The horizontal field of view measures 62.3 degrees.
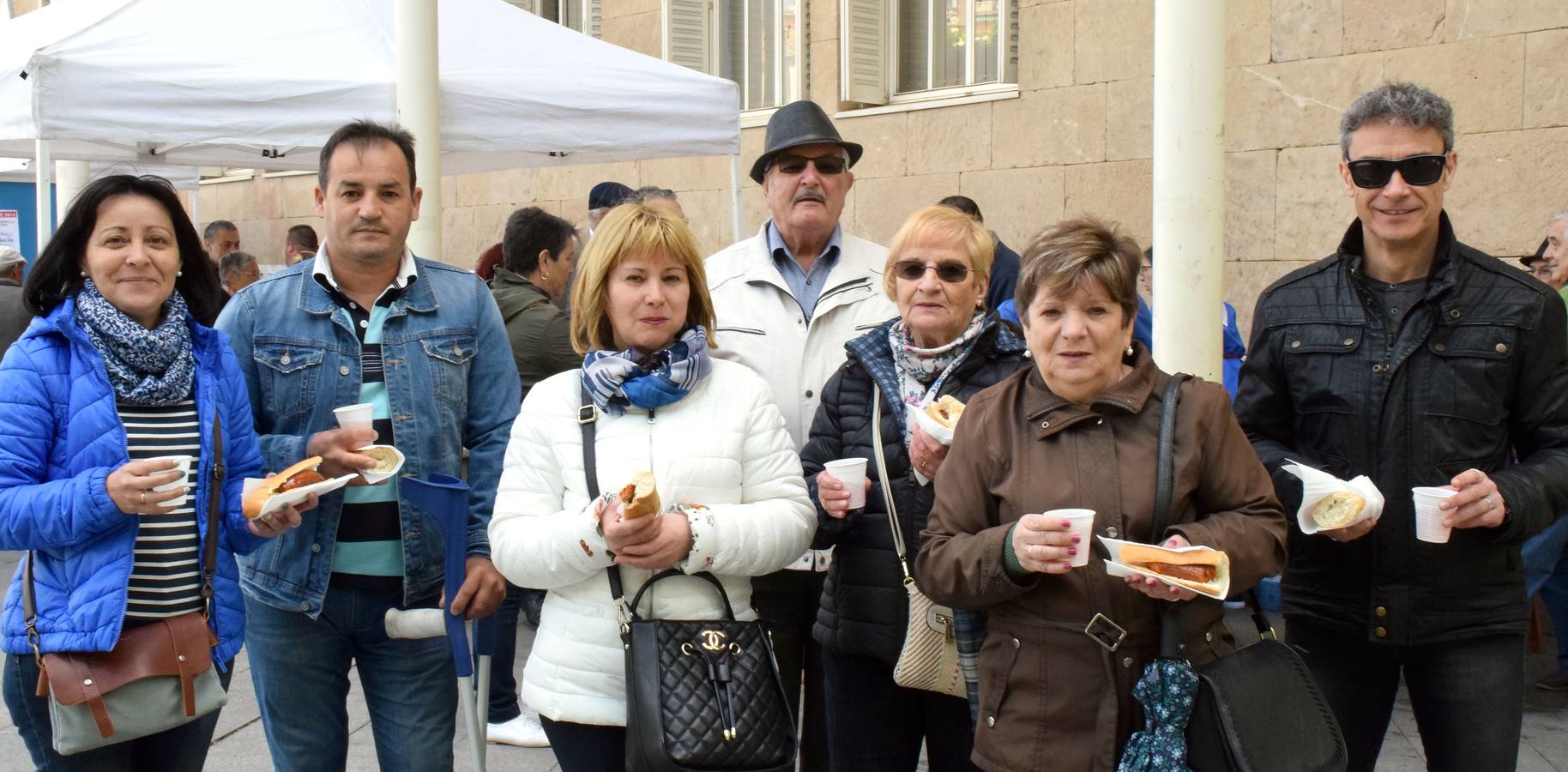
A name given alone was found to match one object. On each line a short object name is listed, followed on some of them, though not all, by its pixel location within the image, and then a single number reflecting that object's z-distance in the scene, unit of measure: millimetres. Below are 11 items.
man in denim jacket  3172
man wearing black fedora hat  3594
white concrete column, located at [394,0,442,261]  5953
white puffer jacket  2824
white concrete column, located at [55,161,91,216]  10000
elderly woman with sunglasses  3146
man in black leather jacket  2898
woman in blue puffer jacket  2791
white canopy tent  5863
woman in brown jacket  2520
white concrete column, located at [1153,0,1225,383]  4586
